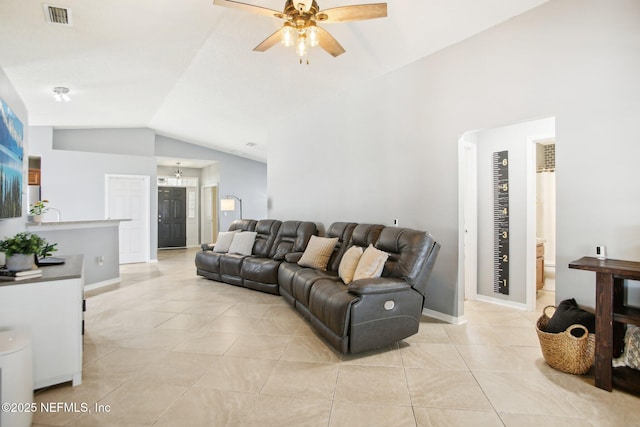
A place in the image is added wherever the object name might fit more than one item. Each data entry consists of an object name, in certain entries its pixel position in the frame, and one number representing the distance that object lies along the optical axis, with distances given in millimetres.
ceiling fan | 2135
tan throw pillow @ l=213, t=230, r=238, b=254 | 5289
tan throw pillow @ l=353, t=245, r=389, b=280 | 2867
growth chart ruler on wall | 3855
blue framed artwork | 2545
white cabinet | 1976
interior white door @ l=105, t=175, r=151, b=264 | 7004
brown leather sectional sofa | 2484
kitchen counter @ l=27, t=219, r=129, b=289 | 4316
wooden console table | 1954
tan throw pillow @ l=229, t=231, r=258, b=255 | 5090
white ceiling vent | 2618
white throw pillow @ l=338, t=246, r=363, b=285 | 3100
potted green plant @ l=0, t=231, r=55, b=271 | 2123
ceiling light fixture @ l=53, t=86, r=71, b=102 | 4296
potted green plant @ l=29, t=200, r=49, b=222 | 4070
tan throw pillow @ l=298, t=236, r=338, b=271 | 3836
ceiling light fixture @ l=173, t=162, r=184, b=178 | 9943
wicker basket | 2160
